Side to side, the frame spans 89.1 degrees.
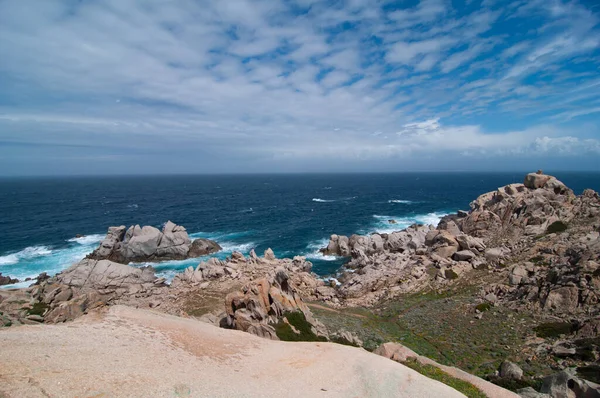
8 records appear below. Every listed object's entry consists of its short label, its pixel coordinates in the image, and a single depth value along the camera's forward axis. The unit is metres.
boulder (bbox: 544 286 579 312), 28.92
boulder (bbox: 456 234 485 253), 50.88
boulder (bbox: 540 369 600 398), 15.77
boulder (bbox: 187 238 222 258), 67.19
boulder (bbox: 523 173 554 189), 66.99
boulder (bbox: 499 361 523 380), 20.34
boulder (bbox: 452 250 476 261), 48.09
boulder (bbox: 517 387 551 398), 16.59
